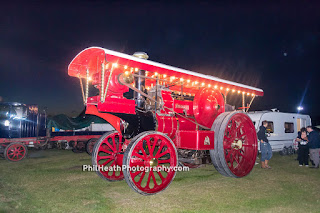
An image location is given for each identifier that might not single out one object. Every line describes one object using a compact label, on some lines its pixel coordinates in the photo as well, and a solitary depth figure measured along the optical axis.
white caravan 10.43
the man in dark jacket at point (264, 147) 7.46
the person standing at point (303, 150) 8.00
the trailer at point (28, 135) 9.76
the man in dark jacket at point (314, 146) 7.43
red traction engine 4.30
